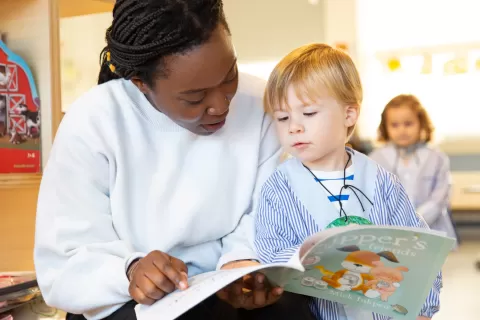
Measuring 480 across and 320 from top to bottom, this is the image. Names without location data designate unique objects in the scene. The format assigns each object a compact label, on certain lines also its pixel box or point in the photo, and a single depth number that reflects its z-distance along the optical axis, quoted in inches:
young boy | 40.4
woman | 36.4
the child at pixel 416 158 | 114.2
